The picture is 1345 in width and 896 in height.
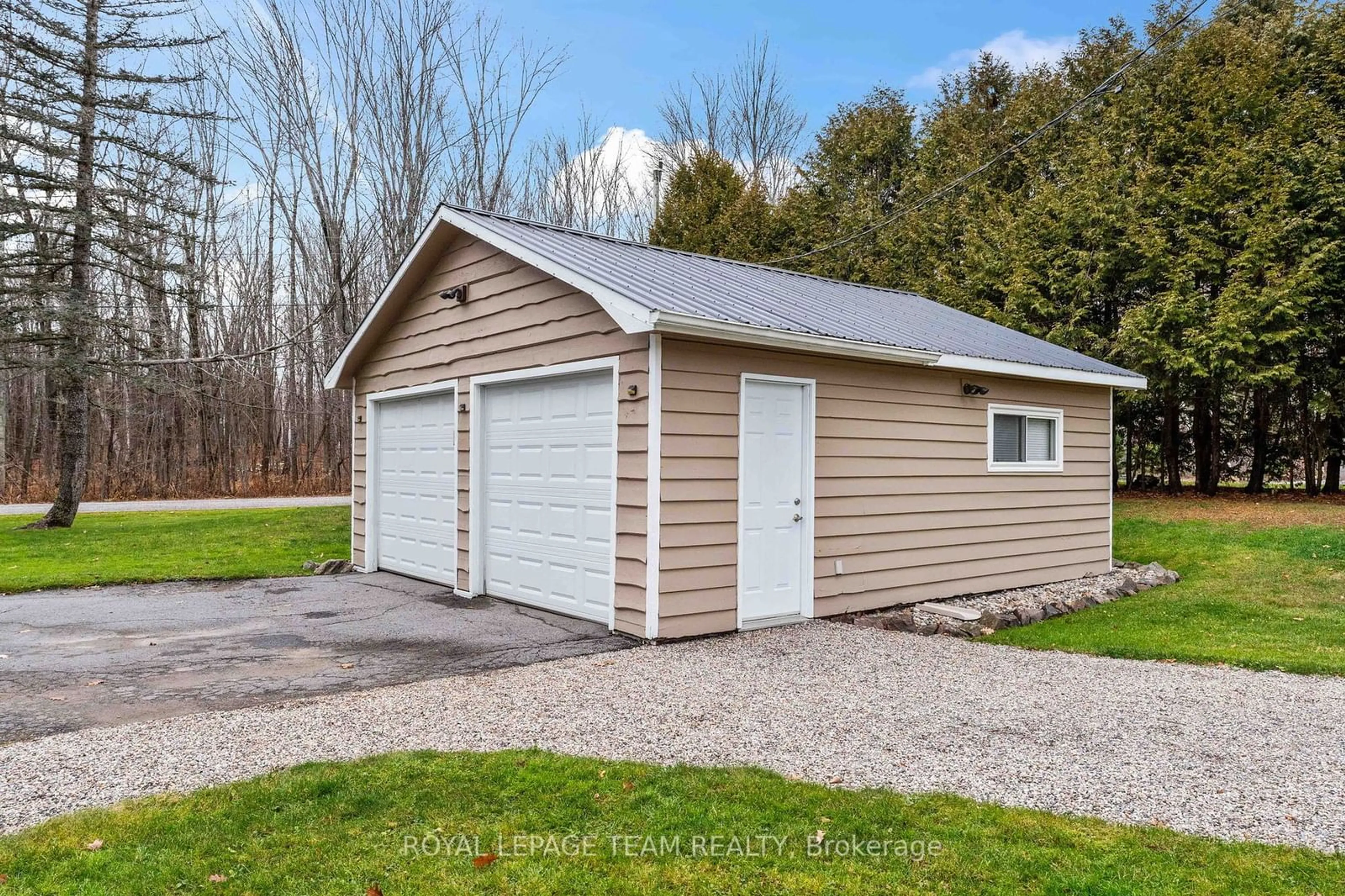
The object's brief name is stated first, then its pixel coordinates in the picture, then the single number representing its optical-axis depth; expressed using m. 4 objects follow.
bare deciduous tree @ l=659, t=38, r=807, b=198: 24.92
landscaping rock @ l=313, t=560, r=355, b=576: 9.86
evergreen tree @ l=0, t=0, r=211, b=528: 12.51
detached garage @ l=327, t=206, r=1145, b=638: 6.19
